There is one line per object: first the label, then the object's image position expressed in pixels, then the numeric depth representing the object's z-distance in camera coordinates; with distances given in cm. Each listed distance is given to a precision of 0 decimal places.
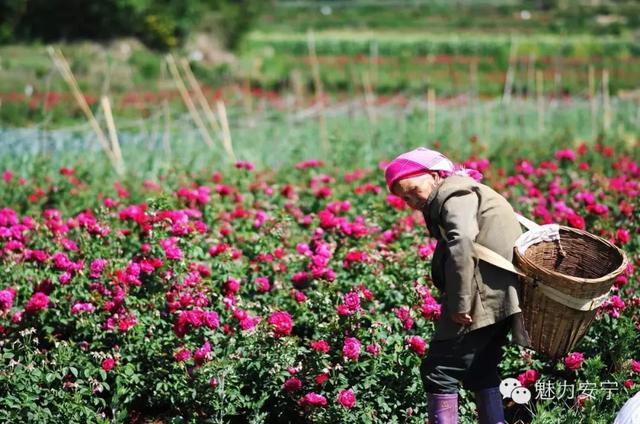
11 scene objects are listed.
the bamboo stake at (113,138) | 1587
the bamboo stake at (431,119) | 2116
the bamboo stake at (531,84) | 4111
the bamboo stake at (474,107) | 2308
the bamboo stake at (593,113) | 2245
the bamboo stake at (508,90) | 2414
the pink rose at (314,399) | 641
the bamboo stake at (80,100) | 1606
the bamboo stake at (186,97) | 1784
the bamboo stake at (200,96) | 1837
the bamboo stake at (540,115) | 2292
